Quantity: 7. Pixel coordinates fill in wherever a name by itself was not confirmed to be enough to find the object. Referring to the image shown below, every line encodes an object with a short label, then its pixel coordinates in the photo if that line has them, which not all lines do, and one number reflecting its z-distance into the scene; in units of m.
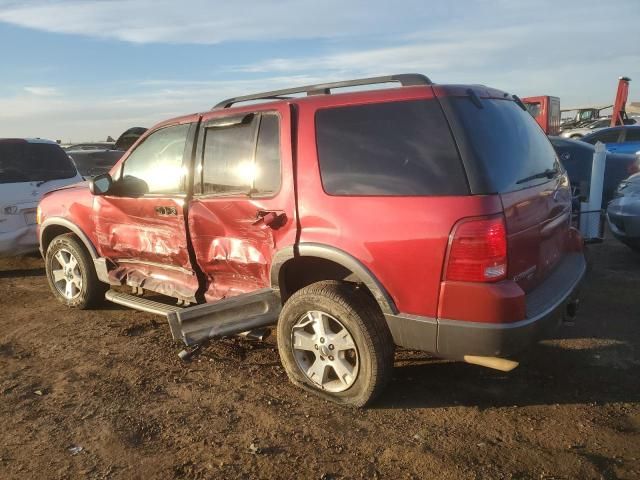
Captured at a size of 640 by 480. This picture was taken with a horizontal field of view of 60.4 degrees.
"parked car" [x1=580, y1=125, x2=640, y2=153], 12.02
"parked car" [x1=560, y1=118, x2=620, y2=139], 18.80
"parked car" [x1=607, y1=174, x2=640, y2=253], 5.88
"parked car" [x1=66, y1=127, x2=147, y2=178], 10.30
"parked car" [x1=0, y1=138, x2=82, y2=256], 6.68
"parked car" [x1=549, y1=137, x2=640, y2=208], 8.47
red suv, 2.80
